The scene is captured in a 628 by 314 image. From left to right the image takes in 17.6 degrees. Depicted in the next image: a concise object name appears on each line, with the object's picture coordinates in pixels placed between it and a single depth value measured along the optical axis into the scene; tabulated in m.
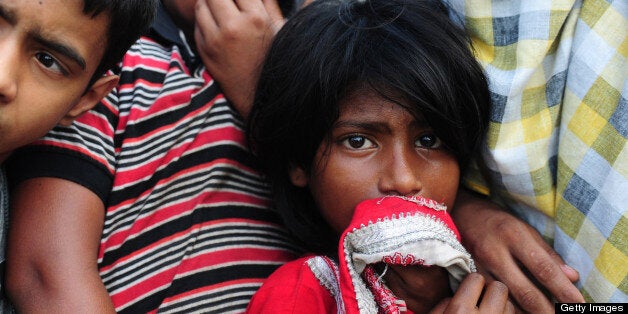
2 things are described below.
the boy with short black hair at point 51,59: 1.35
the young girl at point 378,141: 1.36
